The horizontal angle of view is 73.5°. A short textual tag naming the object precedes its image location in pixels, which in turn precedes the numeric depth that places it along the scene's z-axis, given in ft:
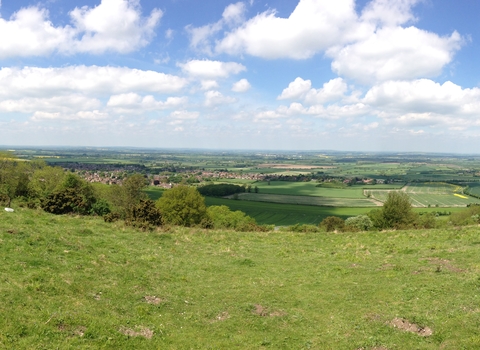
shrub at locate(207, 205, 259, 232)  197.81
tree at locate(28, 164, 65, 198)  174.19
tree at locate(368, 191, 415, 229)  141.38
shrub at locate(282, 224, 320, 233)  114.52
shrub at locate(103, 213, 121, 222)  92.81
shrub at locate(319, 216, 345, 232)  166.24
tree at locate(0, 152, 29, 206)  157.55
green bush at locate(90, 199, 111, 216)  131.56
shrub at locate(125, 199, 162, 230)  89.51
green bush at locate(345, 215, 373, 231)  168.56
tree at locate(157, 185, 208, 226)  159.81
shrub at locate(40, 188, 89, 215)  111.97
